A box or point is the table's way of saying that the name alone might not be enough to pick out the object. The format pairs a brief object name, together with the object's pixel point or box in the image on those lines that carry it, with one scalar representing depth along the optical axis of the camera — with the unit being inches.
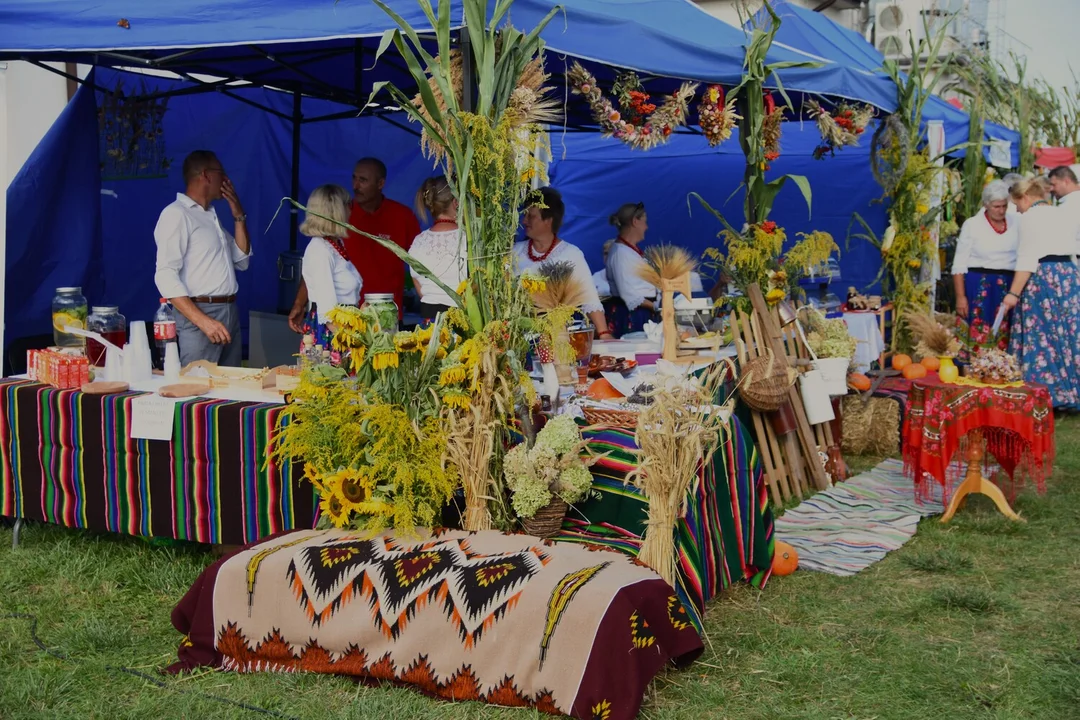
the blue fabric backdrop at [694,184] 403.9
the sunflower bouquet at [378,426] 129.6
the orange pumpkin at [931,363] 231.2
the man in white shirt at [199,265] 194.1
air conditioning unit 623.1
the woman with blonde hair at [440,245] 196.4
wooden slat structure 201.0
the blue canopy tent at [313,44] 159.2
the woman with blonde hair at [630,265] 278.2
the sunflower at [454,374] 129.6
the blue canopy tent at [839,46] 287.4
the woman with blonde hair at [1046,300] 274.8
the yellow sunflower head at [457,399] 130.6
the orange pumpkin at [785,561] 161.0
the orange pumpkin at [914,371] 242.4
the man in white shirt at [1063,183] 326.3
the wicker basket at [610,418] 145.5
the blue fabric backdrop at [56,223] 211.0
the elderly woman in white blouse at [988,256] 296.8
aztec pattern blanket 109.6
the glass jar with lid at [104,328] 175.5
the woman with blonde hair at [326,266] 190.7
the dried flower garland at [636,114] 206.1
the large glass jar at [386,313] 138.2
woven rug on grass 171.3
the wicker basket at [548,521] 132.4
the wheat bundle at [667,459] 124.0
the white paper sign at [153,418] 154.2
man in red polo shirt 236.1
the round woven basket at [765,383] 190.9
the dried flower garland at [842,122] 250.4
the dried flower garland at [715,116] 214.2
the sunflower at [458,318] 135.6
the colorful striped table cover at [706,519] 133.5
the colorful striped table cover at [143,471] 150.2
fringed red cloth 179.8
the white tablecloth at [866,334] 265.9
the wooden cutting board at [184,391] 157.2
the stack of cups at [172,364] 164.7
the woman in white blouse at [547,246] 218.4
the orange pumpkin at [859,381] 236.8
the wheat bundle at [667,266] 193.6
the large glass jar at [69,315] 178.4
